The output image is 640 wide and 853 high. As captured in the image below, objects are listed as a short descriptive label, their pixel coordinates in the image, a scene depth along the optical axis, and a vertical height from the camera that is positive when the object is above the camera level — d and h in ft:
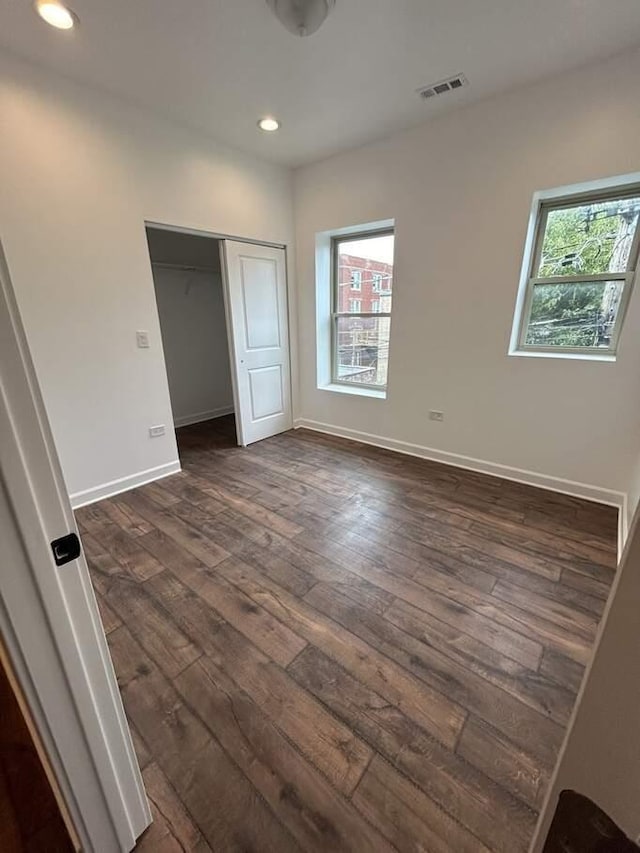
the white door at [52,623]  1.94 -1.83
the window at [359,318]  11.51 -0.06
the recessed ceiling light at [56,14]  5.40 +4.64
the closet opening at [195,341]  13.29 -0.98
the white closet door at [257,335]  11.02 -0.57
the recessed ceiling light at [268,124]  8.66 +4.67
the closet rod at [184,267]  13.26 +1.95
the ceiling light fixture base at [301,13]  5.15 +4.38
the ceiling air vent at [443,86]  7.34 +4.75
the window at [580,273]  7.79 +0.92
